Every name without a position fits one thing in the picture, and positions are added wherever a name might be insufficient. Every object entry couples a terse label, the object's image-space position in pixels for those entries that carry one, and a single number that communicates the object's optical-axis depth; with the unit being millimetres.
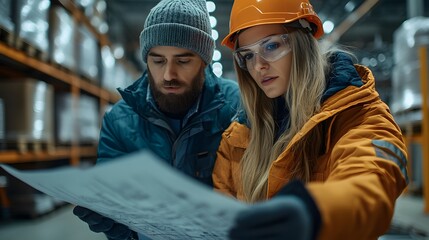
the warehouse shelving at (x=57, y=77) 3609
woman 638
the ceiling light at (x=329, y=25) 9579
